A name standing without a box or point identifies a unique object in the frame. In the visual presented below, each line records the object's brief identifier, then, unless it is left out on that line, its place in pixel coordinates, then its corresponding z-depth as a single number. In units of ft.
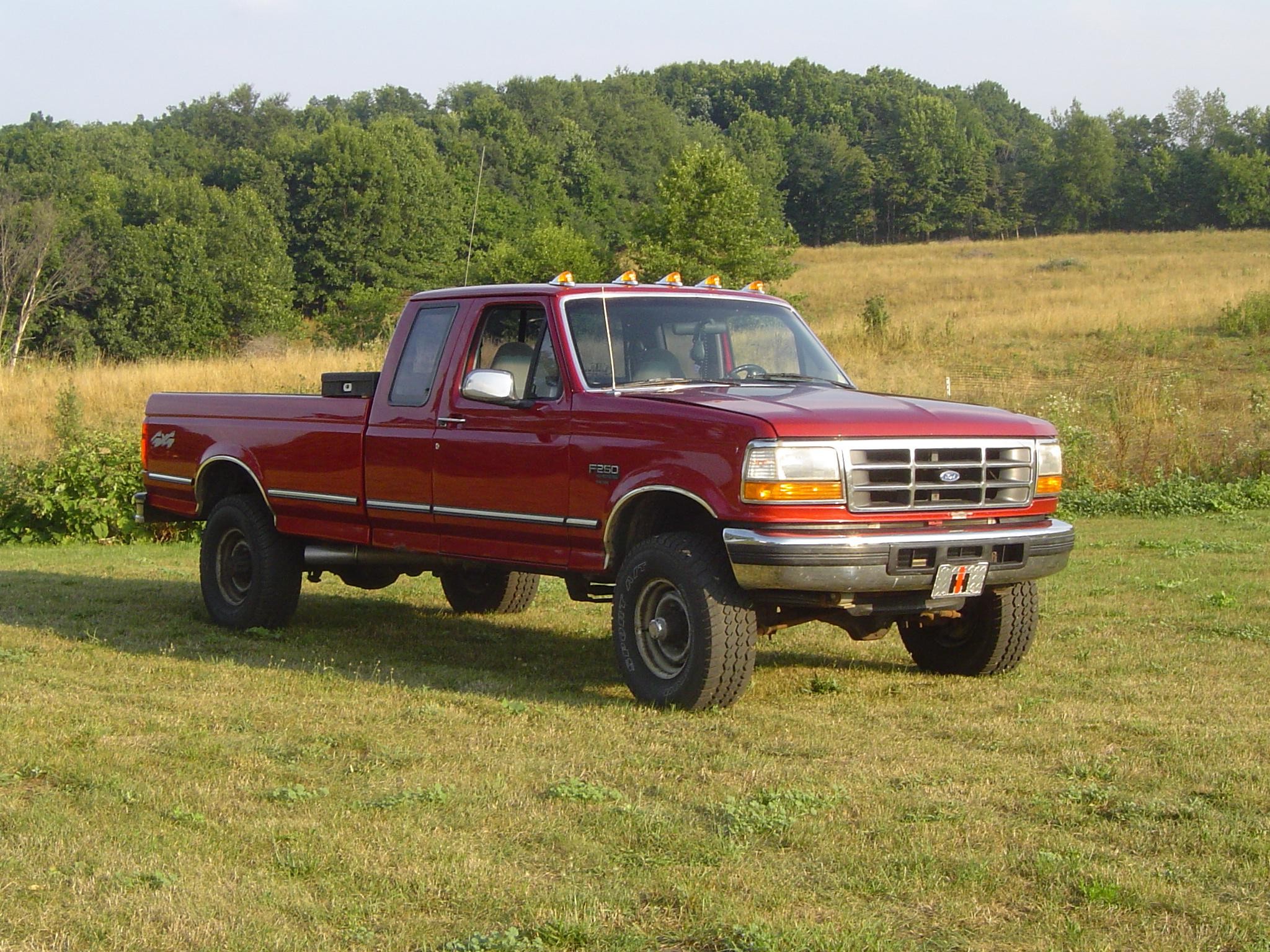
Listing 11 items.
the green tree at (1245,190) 298.35
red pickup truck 20.97
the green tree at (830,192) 374.02
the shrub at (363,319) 151.12
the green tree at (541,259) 189.26
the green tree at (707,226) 158.40
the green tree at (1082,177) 341.21
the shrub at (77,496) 52.47
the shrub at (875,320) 107.14
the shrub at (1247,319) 108.47
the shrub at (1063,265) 205.32
